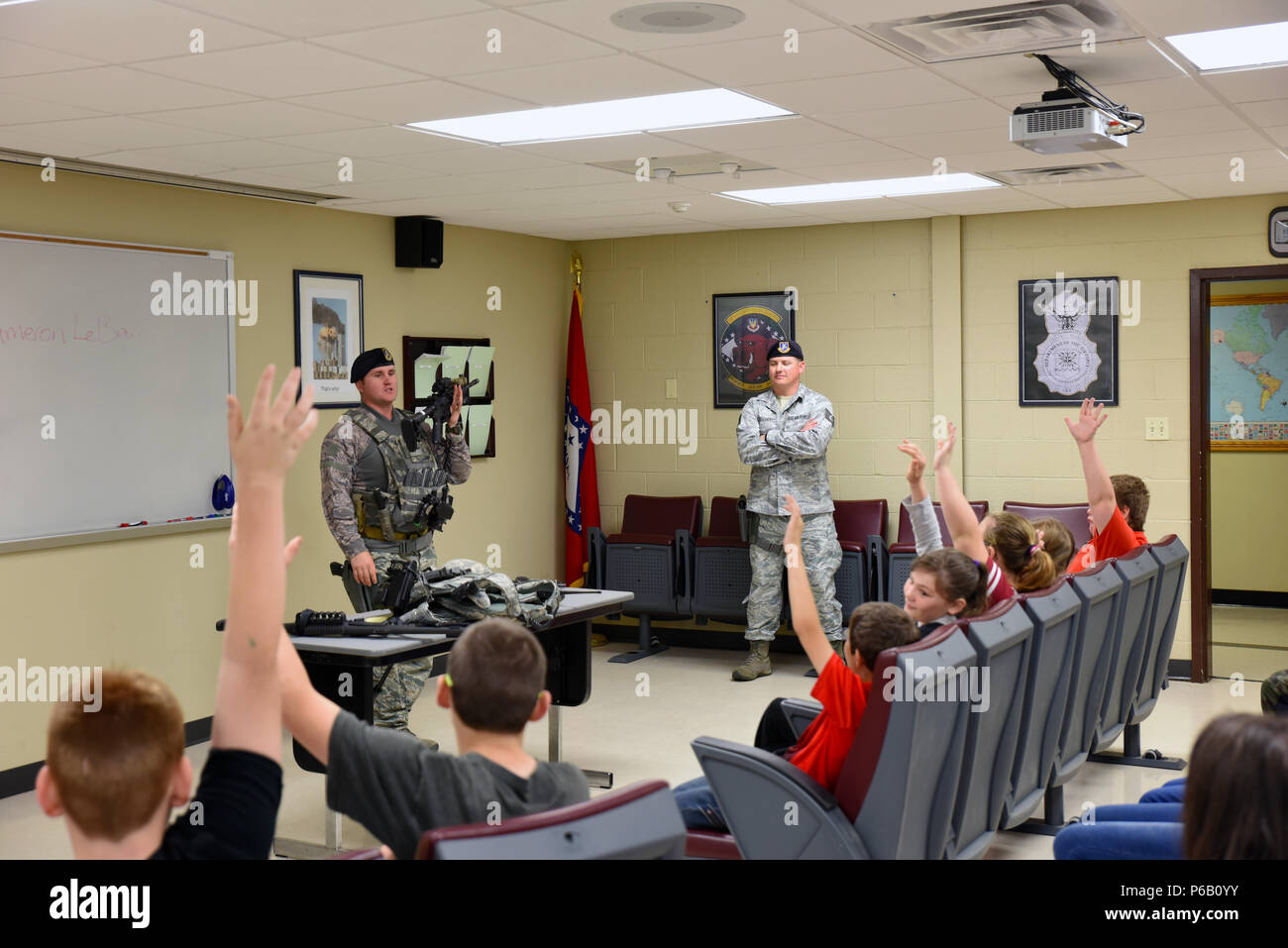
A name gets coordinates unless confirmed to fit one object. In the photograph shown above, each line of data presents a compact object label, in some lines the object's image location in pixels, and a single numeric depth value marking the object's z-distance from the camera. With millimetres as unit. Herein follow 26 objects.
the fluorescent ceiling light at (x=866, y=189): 6270
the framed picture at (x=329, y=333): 6410
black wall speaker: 6961
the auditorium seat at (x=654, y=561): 7789
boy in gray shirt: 1940
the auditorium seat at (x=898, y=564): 7195
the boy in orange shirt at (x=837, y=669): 3088
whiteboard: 5082
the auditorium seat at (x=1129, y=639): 4625
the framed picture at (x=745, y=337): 7969
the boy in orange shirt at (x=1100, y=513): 4996
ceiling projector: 3941
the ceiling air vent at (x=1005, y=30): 3344
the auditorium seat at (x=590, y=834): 1707
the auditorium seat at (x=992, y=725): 3342
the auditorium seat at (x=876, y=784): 2951
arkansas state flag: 8281
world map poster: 8992
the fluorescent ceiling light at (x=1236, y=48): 3639
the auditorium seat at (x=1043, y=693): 3756
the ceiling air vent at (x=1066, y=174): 5816
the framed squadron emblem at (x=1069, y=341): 7141
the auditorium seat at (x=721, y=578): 7617
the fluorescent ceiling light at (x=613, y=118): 4414
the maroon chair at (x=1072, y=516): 7047
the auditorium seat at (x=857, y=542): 7309
